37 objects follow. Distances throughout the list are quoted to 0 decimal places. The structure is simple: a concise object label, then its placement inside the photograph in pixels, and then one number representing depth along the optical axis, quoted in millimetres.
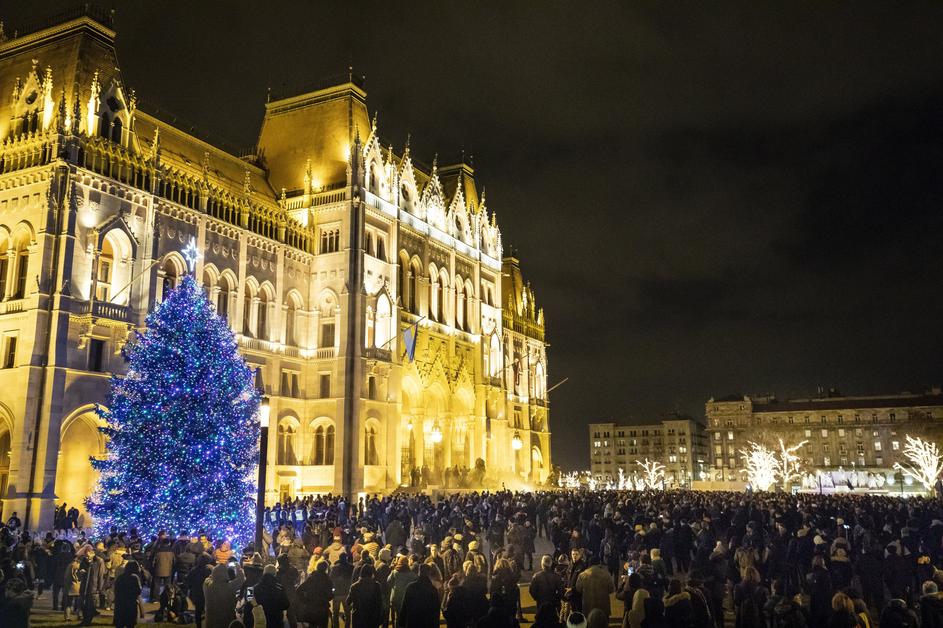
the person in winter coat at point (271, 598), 11852
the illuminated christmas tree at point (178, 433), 23344
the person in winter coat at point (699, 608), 10219
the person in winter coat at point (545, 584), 12266
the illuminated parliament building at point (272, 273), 33312
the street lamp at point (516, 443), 66038
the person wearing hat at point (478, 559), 13220
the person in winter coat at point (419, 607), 10758
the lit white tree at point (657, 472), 139812
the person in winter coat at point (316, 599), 12141
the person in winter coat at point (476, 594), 11227
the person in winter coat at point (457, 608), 11070
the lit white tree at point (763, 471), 80312
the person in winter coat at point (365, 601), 11531
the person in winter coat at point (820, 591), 11656
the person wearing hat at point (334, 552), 16094
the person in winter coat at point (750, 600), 11773
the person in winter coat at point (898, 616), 9500
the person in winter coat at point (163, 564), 17672
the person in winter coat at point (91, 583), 15852
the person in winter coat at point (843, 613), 9500
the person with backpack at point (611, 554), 19484
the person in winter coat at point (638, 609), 10453
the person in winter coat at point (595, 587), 11703
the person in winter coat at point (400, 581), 12453
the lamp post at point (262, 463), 18603
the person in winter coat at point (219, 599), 12562
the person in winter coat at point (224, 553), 17027
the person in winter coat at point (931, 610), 10547
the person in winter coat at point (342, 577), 13766
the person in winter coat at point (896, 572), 14938
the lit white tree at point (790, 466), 106044
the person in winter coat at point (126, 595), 13844
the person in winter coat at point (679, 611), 10023
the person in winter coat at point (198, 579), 14891
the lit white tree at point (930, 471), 62906
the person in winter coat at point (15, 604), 10031
